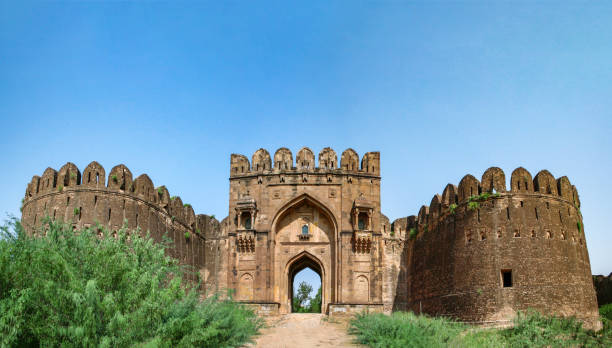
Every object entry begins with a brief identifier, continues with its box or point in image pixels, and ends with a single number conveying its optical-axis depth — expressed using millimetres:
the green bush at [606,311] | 22231
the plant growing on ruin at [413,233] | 26034
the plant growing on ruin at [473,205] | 21422
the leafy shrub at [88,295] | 10094
